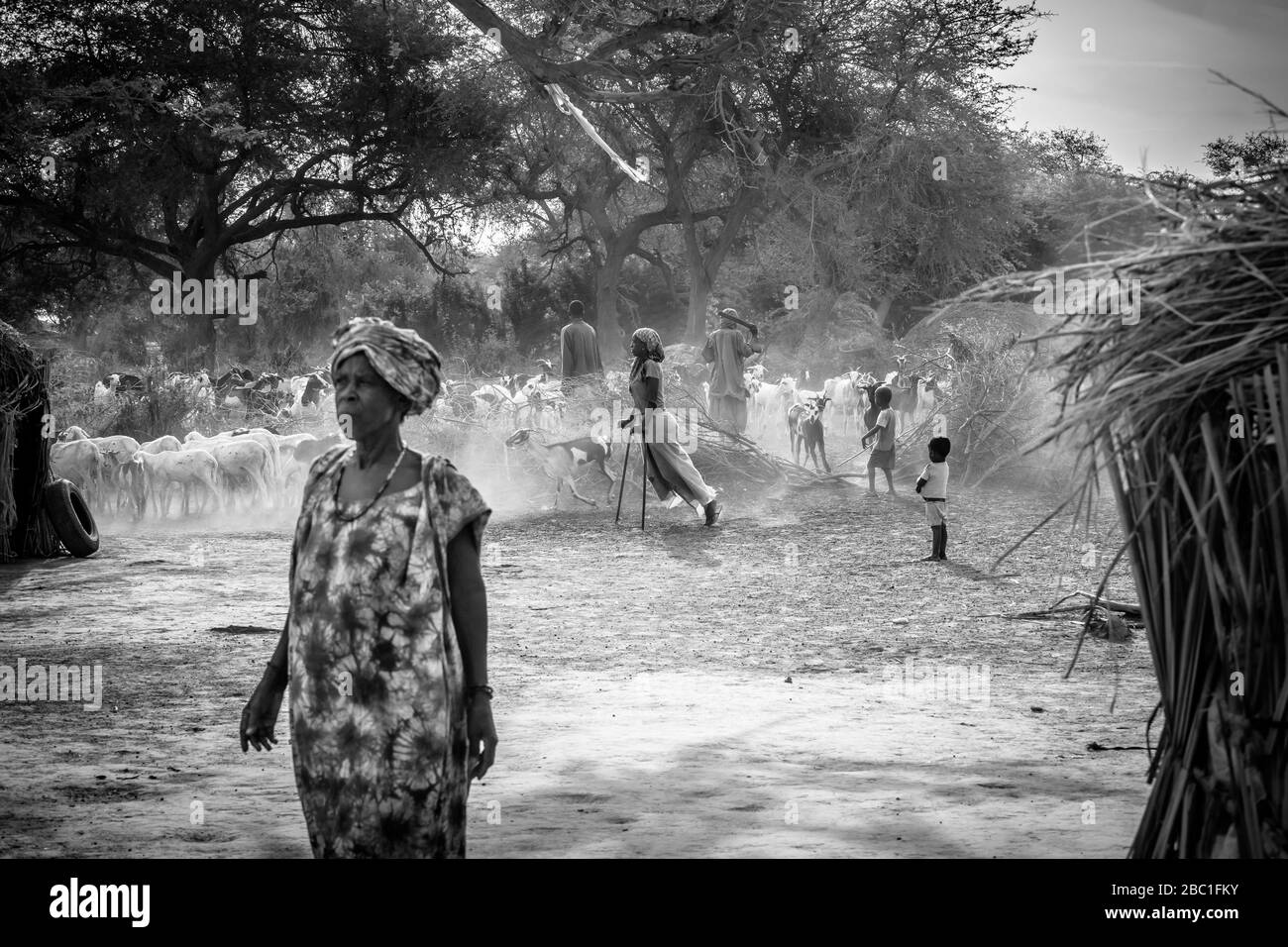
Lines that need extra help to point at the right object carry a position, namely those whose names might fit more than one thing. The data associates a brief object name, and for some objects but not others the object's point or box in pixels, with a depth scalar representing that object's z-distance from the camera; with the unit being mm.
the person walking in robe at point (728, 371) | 16703
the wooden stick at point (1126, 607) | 8484
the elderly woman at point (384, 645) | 3174
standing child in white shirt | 11133
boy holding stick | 14977
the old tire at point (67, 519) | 11734
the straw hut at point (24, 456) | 11570
